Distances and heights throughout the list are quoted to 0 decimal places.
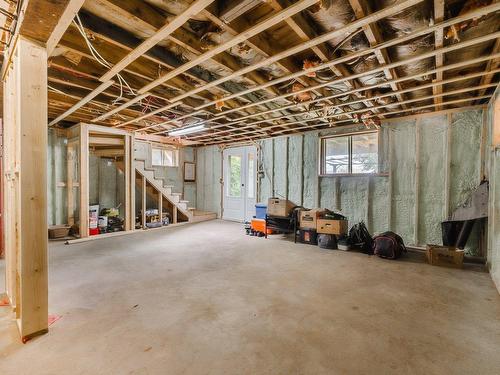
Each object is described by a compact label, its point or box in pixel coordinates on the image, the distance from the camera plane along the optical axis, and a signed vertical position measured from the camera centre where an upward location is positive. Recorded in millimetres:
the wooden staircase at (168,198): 6341 -479
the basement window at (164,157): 7824 +791
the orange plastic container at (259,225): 5703 -1030
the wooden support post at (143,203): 6168 -556
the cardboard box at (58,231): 5242 -1100
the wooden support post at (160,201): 6664 -557
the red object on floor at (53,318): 2067 -1198
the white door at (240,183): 7445 -38
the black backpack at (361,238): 4410 -1026
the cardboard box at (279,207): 5320 -554
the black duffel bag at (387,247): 4008 -1065
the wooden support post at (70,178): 5676 +59
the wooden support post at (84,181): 5184 -9
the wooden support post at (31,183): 1833 -22
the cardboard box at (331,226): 4652 -849
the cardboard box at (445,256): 3615 -1106
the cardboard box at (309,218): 4898 -735
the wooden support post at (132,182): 5892 -26
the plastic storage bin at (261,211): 6152 -736
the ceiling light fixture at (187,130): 5554 +1233
